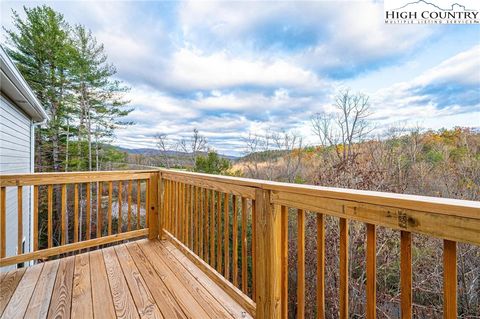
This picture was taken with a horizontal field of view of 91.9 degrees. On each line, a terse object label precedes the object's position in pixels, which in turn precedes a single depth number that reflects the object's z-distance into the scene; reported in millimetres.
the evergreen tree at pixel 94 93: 10047
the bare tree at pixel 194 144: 11742
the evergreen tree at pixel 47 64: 9109
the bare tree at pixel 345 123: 8602
